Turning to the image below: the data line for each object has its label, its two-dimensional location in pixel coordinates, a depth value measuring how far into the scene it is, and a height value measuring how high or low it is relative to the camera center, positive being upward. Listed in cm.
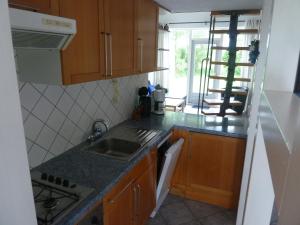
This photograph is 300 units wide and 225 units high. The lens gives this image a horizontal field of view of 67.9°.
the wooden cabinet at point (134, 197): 134 -92
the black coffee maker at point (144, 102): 262 -47
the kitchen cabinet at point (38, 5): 89 +22
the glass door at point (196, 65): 585 -7
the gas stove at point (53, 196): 101 -69
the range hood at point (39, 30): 75 +11
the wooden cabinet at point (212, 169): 219 -108
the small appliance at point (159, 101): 271 -47
